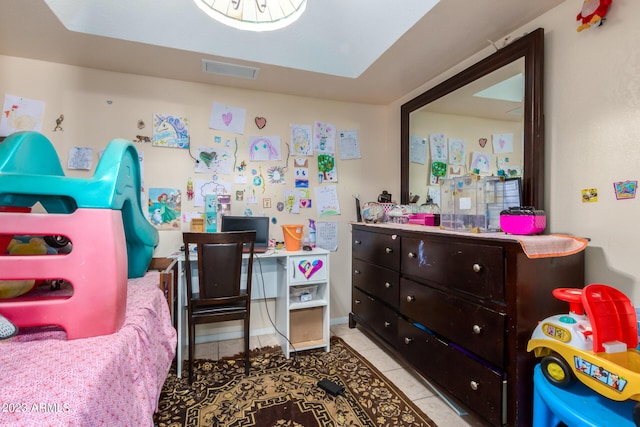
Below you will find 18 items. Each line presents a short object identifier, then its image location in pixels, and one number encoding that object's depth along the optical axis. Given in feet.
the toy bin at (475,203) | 5.68
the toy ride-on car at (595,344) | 3.15
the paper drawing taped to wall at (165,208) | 7.81
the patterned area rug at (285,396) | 5.08
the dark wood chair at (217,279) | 6.13
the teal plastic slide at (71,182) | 3.02
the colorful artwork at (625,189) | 4.19
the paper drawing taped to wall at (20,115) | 6.77
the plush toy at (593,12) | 4.38
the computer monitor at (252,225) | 7.89
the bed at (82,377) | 1.89
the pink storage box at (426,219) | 7.02
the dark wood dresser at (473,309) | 4.21
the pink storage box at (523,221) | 4.66
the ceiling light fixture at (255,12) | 5.91
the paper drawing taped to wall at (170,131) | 7.83
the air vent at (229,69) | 7.14
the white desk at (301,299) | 7.34
